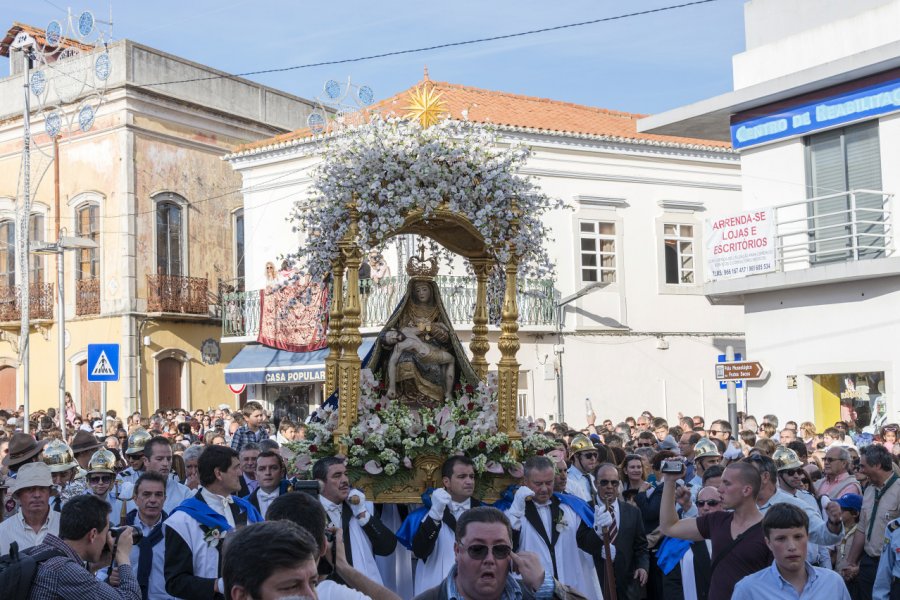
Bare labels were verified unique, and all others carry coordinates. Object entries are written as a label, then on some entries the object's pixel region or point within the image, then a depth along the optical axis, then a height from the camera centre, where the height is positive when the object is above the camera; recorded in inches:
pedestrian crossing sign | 673.6 -0.5
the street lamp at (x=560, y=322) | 956.0 +24.0
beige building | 1099.3 +127.4
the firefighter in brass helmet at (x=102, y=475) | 325.1 -31.0
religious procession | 269.1 +16.4
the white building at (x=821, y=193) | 702.5 +94.4
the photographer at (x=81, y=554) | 188.5 -32.9
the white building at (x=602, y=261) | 1003.3 +78.5
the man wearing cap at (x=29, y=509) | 266.4 -32.9
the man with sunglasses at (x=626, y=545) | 352.5 -59.6
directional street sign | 698.8 -14.6
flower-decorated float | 369.1 +19.8
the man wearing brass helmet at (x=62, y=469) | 324.2 -29.1
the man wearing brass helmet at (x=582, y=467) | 380.4 -40.1
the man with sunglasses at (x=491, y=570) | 167.6 -31.1
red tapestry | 1002.7 +25.9
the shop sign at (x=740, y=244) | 751.7 +65.6
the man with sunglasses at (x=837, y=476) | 377.7 -43.7
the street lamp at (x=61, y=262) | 776.3 +75.2
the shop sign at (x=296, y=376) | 987.3 -16.0
